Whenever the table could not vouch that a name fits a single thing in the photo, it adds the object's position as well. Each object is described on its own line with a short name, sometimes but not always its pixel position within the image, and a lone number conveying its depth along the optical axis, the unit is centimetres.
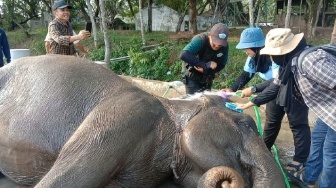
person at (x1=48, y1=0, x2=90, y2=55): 473
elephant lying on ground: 237
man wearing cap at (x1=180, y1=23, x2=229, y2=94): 432
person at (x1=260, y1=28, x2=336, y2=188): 271
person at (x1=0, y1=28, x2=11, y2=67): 650
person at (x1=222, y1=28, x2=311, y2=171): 390
